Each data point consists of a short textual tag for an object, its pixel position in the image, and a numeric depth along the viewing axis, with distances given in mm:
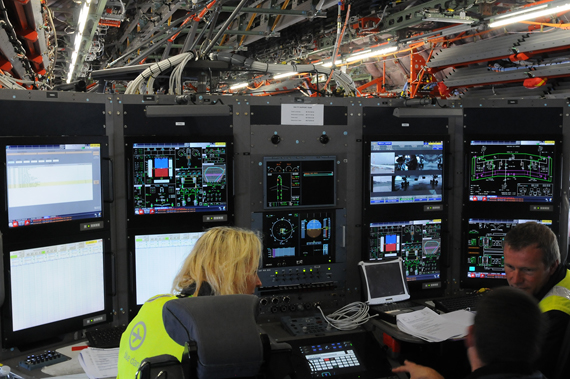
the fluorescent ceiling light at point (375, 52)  6889
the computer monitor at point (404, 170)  3354
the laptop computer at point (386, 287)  3227
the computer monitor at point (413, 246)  3404
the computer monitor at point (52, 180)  2561
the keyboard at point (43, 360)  2555
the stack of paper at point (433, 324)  2825
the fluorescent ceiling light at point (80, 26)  4902
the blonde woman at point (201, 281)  1790
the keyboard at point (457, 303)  3249
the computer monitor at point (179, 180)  2963
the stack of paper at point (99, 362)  2492
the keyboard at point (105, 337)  2740
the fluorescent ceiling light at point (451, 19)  5230
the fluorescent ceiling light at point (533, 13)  4363
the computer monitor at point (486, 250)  3518
